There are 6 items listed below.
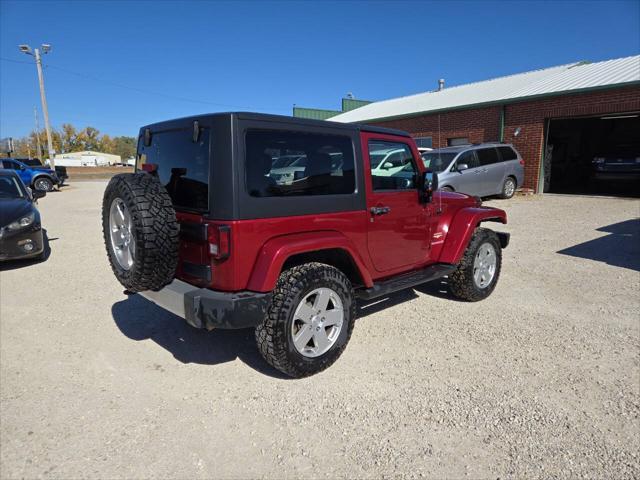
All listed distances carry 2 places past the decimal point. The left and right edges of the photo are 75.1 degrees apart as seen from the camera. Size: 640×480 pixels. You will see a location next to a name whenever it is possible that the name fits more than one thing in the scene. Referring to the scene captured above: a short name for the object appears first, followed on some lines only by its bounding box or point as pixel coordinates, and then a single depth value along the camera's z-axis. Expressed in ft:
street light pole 99.96
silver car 38.32
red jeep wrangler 9.32
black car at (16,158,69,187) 72.54
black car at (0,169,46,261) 20.49
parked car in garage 47.06
